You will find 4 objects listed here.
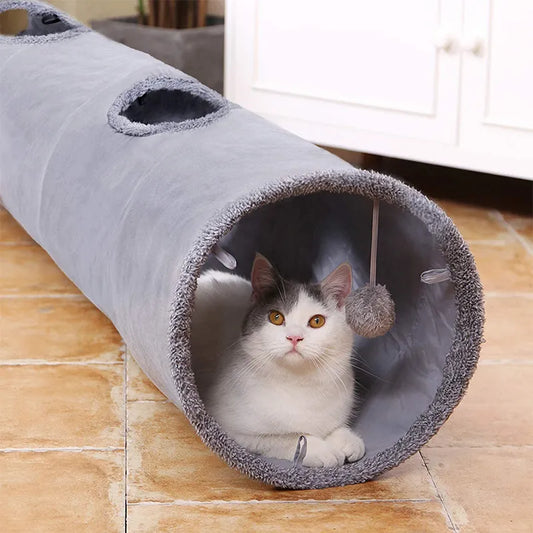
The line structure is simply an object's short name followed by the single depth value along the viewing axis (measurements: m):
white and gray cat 1.35
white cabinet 1.98
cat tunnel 1.27
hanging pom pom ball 1.33
